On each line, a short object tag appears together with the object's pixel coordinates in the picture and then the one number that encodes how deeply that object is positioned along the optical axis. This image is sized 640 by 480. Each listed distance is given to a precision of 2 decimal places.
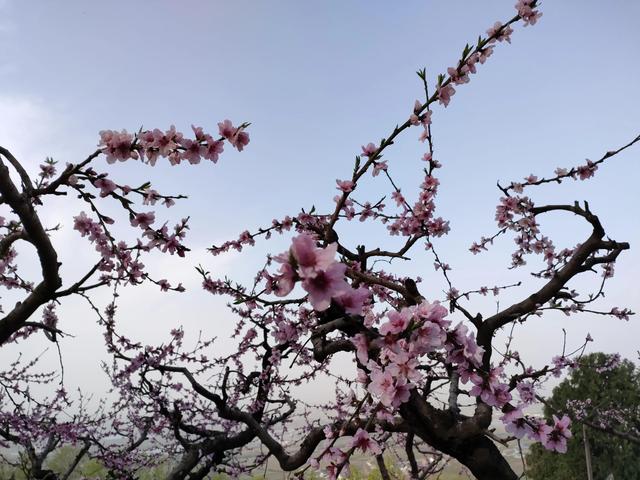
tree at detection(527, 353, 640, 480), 12.96
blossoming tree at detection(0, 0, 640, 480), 0.46
